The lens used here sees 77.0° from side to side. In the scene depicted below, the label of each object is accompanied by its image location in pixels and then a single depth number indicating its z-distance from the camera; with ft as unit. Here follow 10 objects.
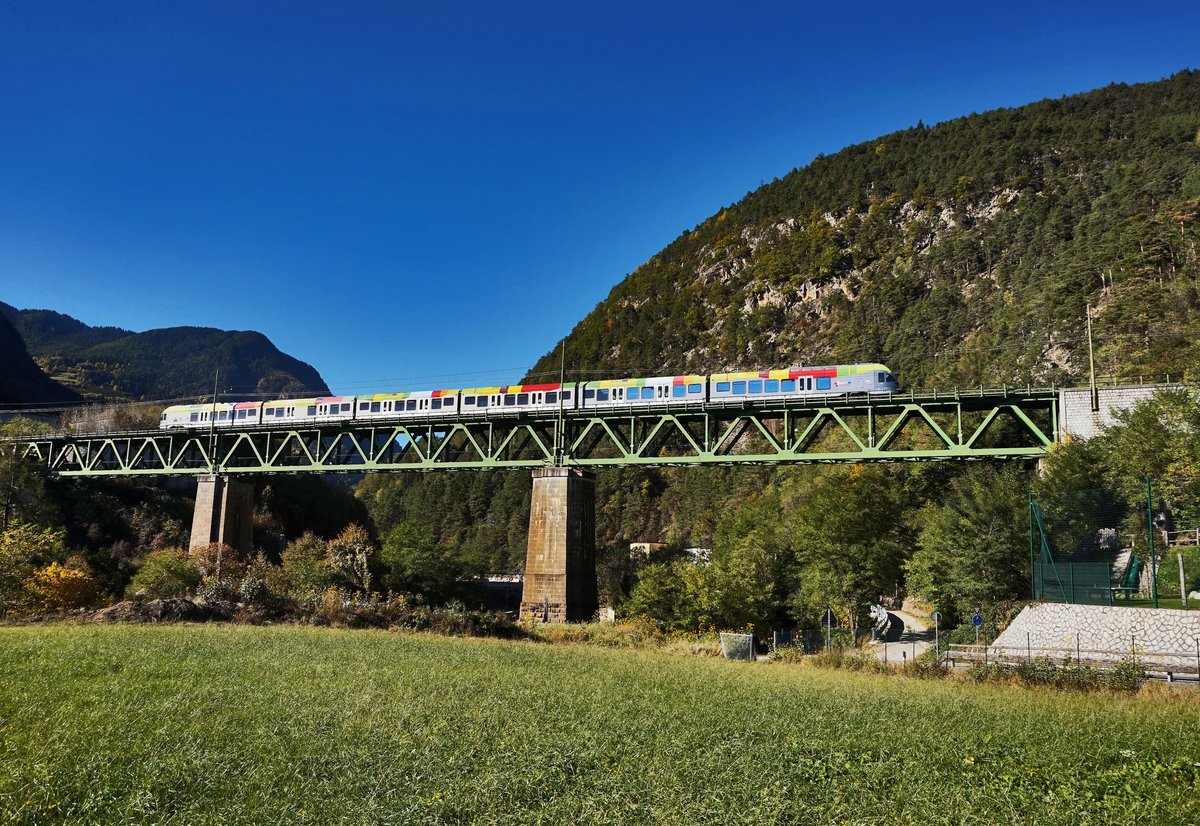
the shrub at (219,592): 117.60
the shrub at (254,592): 116.79
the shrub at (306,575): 150.92
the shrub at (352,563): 162.09
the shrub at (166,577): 148.15
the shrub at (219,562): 166.09
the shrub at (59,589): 113.91
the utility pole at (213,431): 204.23
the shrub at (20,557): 104.42
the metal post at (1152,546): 70.80
